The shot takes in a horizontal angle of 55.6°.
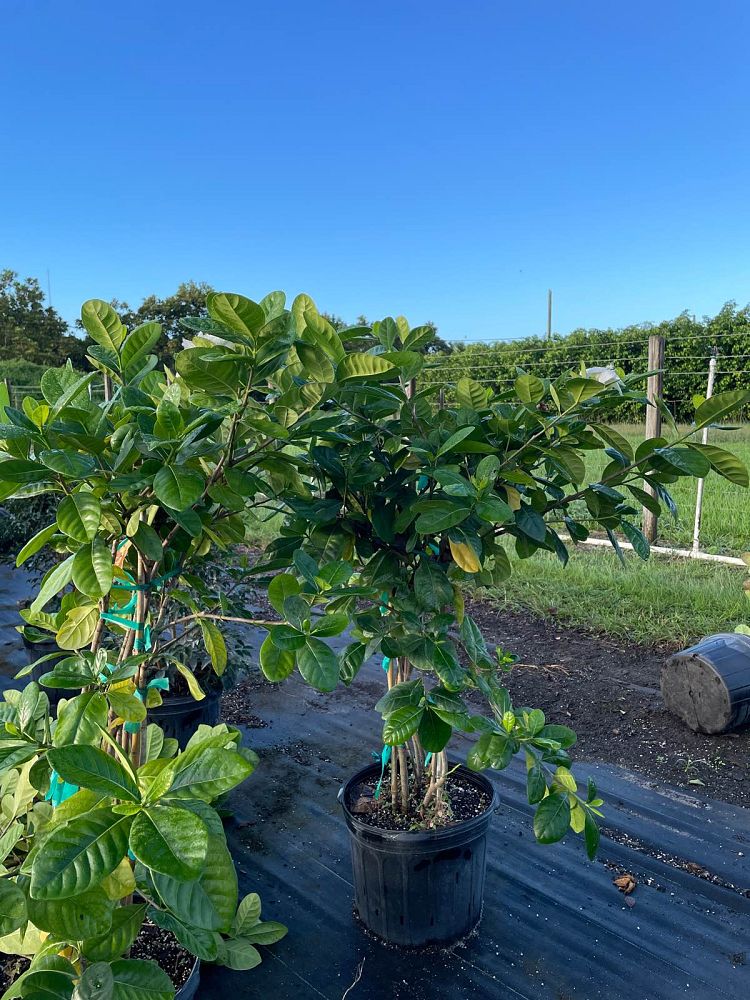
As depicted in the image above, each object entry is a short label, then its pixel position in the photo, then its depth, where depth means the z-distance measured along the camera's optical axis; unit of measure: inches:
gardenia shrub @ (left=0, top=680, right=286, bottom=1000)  23.3
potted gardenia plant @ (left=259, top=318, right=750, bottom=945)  40.4
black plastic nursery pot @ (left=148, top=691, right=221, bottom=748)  92.7
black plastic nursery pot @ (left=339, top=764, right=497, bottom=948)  61.6
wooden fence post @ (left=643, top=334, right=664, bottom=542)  203.6
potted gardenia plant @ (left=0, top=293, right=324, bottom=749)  32.7
